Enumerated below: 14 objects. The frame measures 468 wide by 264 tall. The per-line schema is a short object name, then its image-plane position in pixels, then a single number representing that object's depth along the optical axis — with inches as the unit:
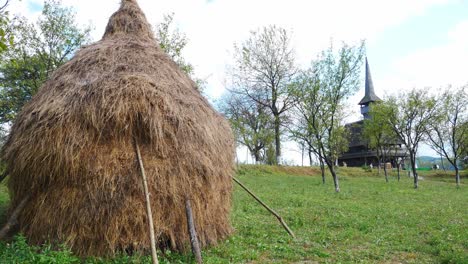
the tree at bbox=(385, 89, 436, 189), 1045.8
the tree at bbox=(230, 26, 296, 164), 1413.6
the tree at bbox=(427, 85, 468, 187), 1081.4
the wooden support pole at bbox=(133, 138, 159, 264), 209.1
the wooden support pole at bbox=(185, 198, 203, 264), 241.1
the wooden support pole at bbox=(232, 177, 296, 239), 323.6
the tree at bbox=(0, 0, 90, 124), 678.5
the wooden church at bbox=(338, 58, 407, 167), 1884.8
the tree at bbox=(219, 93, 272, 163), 1424.7
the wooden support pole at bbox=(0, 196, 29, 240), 258.2
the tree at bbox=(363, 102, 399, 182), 1146.5
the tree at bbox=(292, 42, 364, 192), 836.0
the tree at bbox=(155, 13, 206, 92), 948.0
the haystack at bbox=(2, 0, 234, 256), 240.7
